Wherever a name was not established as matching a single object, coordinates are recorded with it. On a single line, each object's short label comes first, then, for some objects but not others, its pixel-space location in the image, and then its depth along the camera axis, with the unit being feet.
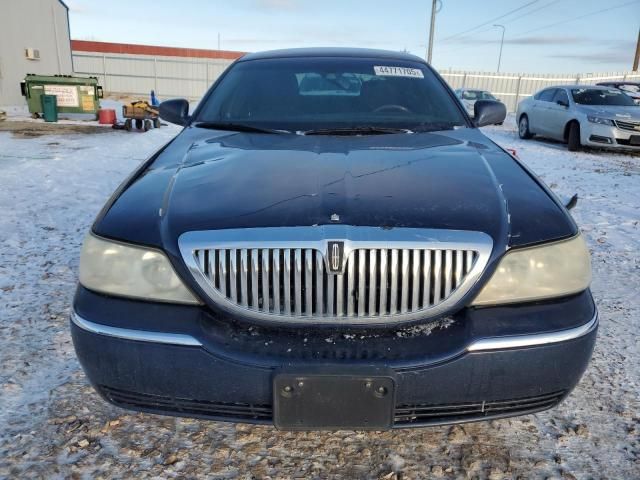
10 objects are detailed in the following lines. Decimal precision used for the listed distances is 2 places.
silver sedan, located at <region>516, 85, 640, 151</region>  31.58
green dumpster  43.55
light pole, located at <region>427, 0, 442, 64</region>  77.82
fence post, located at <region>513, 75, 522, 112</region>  92.48
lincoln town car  4.77
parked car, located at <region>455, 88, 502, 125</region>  62.80
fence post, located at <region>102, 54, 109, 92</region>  89.21
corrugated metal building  52.65
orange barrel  43.09
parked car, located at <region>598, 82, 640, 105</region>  47.96
